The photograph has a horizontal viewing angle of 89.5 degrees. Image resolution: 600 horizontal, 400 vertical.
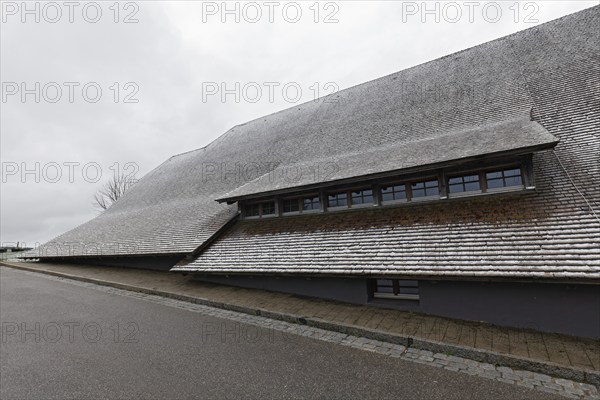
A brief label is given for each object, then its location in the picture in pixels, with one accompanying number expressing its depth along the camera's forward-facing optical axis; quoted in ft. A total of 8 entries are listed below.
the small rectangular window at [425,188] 31.12
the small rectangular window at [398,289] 27.99
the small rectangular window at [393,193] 32.99
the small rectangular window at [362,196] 35.17
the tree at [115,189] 177.06
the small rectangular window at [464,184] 29.35
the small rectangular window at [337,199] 37.06
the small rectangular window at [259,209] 43.06
